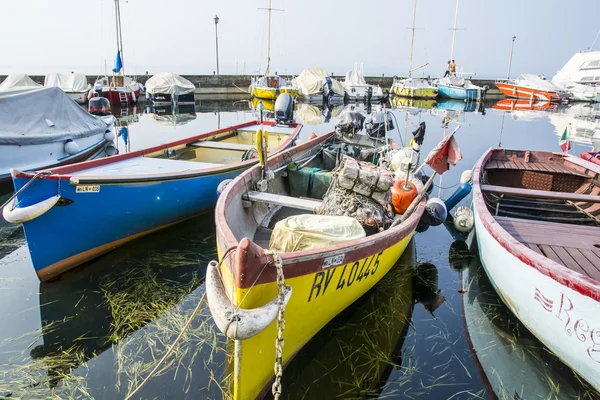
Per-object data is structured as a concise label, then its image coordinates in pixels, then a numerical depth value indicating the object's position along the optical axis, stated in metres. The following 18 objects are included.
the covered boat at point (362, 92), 36.88
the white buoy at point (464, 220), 7.50
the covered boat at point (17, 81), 22.72
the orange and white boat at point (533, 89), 38.41
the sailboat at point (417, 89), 39.03
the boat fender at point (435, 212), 6.45
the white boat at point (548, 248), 3.48
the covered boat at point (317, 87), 35.03
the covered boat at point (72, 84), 27.83
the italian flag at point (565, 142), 11.20
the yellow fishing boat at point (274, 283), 2.92
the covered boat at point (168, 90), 30.47
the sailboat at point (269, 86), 32.88
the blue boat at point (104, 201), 5.24
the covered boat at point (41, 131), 9.52
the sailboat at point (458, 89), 37.78
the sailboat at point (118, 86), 27.89
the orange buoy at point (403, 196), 5.84
